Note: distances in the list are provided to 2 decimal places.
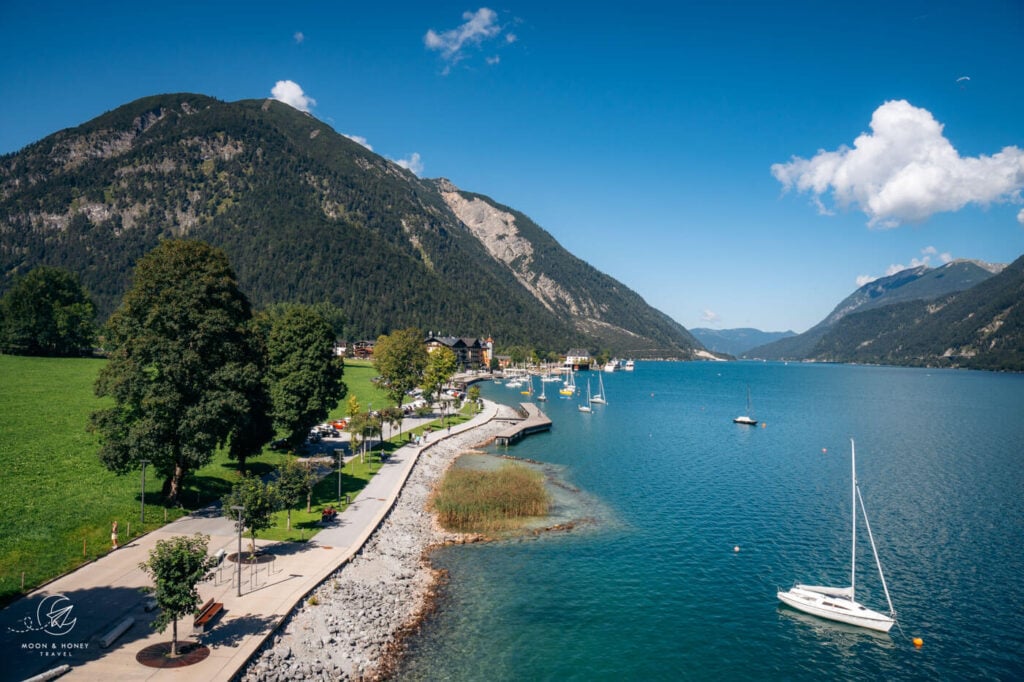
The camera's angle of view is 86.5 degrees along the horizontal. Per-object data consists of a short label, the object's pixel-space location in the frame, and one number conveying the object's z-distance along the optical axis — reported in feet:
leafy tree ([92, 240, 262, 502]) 122.21
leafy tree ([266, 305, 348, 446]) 180.24
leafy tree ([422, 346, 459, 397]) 345.72
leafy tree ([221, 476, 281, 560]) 102.73
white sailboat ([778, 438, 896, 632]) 103.81
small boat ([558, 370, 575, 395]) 565.53
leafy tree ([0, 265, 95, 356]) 325.01
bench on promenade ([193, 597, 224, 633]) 78.69
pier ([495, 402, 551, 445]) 282.54
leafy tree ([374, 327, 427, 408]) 329.72
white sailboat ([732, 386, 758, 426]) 379.55
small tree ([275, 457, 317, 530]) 119.55
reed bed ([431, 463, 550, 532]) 154.30
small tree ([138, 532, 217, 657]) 69.82
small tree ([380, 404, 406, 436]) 240.32
